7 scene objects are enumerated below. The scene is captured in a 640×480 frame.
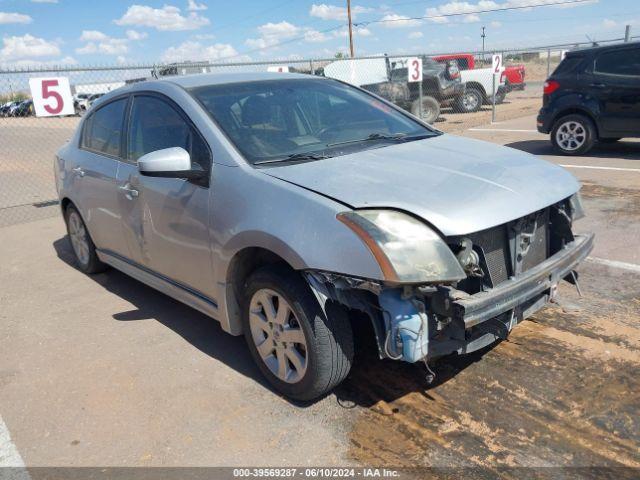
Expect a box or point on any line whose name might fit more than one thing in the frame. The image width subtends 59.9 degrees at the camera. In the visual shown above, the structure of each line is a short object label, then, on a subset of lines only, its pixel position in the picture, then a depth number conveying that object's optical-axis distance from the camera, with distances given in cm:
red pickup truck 2039
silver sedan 256
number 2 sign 1440
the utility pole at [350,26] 3931
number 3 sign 1332
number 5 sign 899
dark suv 874
